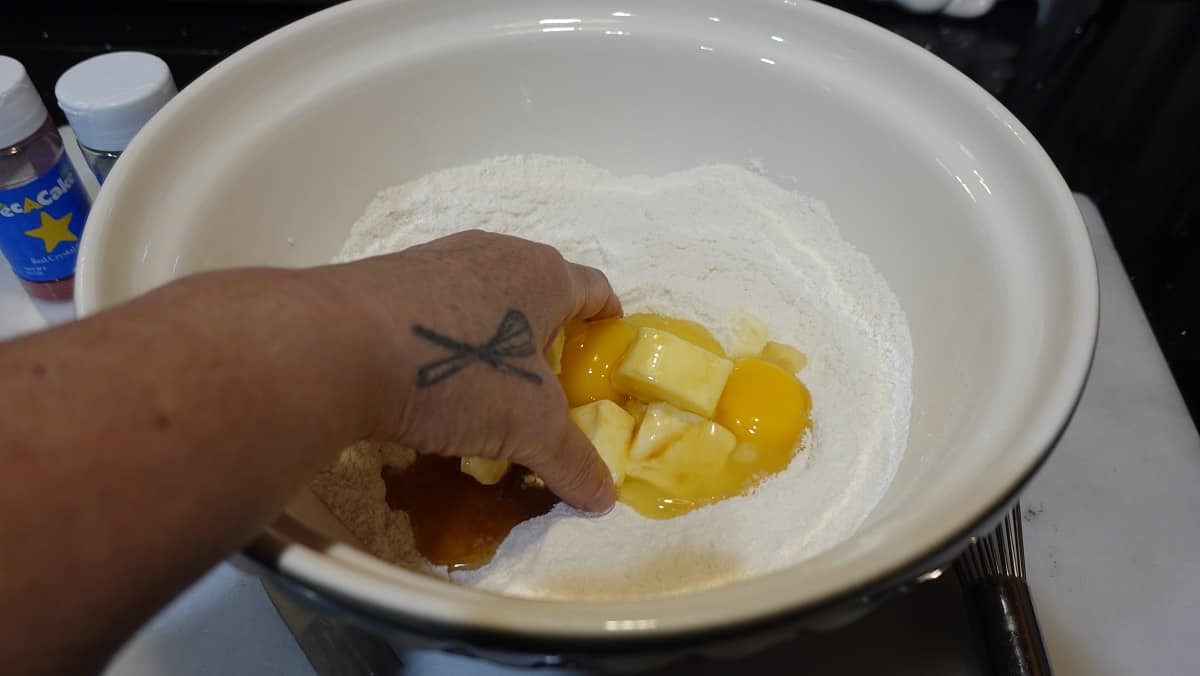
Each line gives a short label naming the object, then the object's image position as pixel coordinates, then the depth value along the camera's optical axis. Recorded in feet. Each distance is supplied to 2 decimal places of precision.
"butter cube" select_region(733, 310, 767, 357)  1.32
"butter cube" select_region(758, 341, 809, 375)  1.29
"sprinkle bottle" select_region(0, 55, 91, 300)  1.20
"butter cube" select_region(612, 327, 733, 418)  1.17
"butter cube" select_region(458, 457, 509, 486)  1.10
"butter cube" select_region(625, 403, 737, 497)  1.14
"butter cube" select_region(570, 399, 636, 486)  1.14
